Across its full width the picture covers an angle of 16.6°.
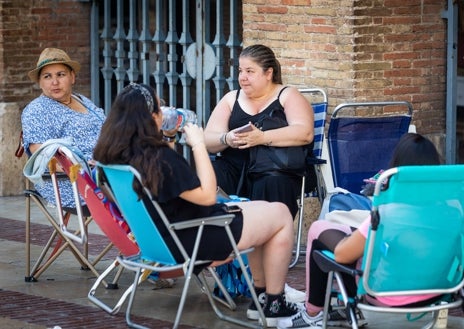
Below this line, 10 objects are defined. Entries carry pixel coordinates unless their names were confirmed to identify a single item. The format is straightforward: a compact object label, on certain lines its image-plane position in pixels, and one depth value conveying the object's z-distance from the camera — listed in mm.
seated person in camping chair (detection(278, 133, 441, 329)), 7869
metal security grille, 14491
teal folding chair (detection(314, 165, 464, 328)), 7567
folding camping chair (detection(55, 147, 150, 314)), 9194
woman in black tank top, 10518
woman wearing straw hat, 10633
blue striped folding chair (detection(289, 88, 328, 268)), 10919
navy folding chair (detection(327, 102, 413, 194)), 11017
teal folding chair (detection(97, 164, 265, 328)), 8407
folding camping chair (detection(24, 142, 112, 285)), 9443
